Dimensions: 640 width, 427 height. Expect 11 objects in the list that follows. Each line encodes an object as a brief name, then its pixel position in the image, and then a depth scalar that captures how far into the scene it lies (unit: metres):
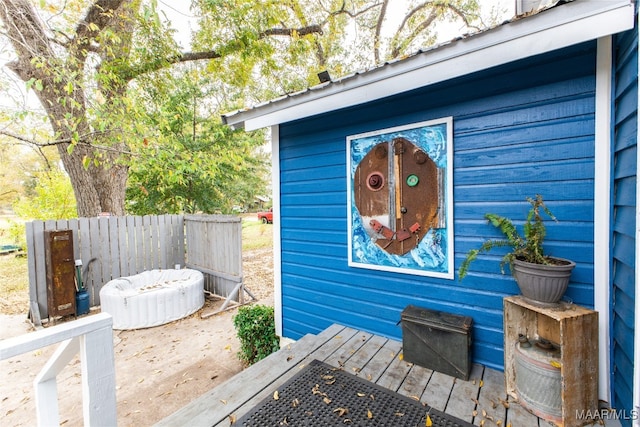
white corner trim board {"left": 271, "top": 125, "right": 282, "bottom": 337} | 3.09
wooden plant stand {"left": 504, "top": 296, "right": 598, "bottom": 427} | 1.41
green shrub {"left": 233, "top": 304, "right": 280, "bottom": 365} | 3.09
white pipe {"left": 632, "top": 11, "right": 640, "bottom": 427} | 1.06
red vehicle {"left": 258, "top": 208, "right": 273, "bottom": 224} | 19.06
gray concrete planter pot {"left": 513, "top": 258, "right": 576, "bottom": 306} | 1.47
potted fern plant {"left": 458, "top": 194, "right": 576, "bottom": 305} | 1.49
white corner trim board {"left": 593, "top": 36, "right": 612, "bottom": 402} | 1.56
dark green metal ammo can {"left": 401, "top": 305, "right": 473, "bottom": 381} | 1.83
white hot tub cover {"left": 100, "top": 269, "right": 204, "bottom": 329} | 4.04
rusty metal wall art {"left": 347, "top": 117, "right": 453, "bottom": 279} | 2.10
